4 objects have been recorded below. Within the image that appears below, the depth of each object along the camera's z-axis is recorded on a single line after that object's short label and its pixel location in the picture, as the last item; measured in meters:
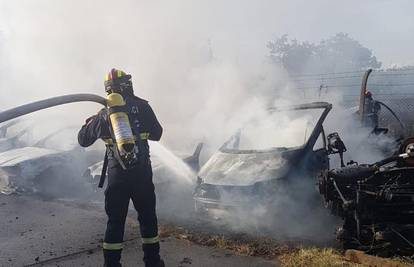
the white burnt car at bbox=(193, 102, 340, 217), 6.10
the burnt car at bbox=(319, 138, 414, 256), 4.52
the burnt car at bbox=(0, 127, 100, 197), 9.62
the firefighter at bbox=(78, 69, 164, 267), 4.41
